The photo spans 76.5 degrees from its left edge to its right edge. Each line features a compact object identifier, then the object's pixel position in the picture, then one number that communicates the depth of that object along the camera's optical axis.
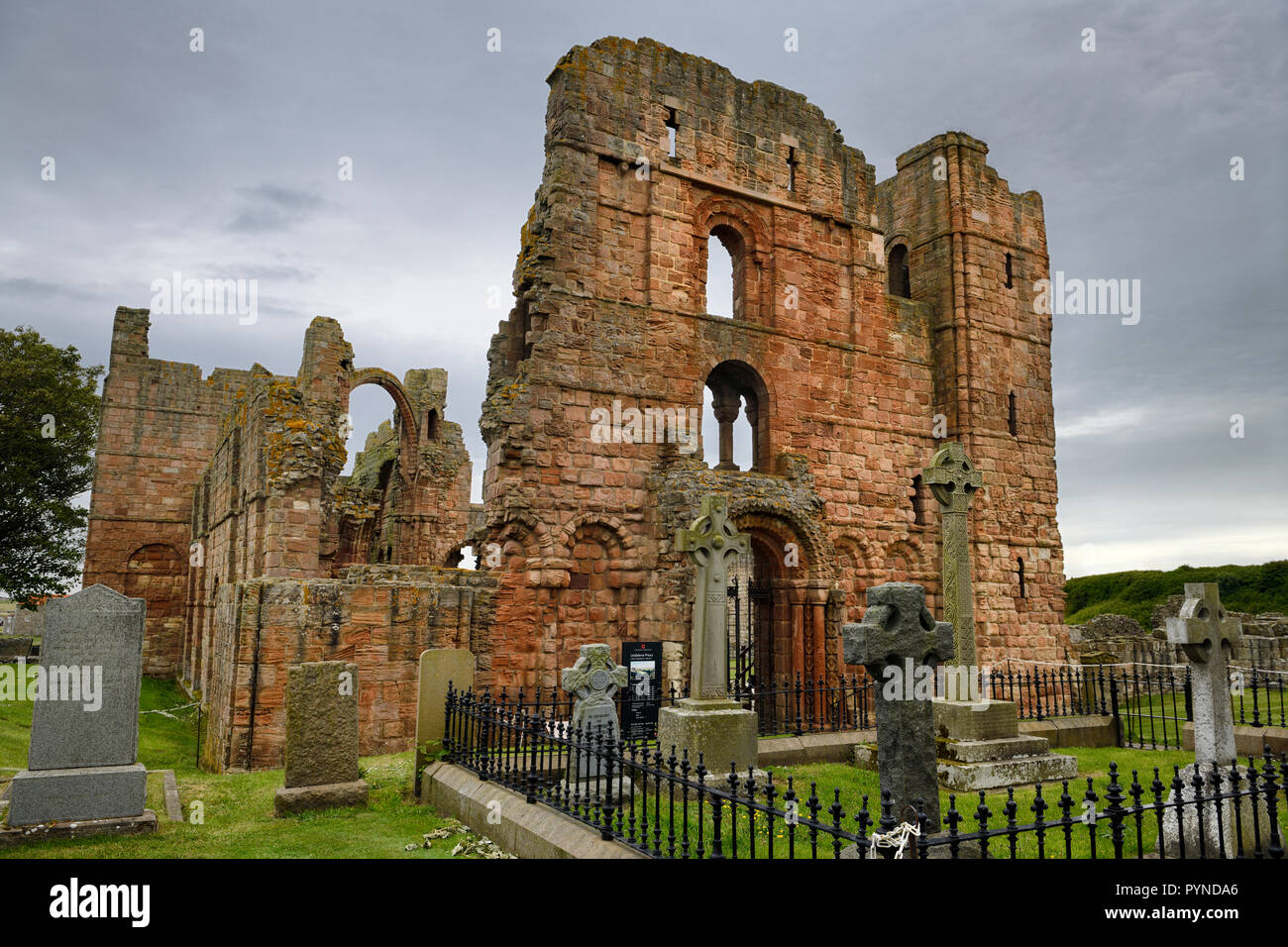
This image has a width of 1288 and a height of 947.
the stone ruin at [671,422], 13.75
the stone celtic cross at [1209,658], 6.43
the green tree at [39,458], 24.12
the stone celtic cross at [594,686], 8.48
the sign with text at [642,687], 11.55
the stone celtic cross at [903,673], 5.45
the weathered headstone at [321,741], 8.45
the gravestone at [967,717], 9.18
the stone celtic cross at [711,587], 10.17
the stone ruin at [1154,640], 23.91
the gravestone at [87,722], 7.37
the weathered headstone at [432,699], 9.12
